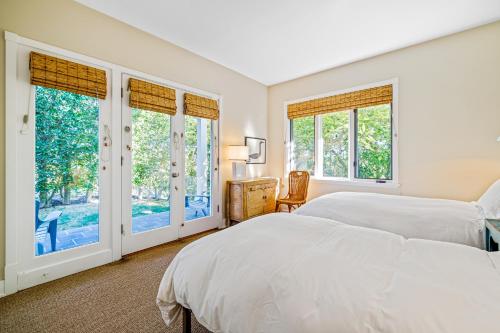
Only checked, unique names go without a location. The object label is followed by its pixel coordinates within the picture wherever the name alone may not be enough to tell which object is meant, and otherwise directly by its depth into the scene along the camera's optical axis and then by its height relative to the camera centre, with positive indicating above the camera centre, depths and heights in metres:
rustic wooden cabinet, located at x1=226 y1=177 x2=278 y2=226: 3.76 -0.57
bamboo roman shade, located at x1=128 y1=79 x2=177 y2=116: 2.75 +0.90
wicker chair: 4.00 -0.44
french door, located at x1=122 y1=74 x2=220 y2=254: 2.78 -0.14
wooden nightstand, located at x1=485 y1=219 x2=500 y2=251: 1.51 -0.47
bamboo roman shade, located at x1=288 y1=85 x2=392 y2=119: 3.47 +1.12
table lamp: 3.88 +0.21
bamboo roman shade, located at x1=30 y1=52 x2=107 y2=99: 2.08 +0.91
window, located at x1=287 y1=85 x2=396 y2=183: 3.56 +0.50
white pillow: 1.81 -0.31
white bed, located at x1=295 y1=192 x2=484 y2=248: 1.83 -0.46
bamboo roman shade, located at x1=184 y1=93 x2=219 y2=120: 3.32 +0.93
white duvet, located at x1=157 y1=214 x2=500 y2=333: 0.74 -0.47
